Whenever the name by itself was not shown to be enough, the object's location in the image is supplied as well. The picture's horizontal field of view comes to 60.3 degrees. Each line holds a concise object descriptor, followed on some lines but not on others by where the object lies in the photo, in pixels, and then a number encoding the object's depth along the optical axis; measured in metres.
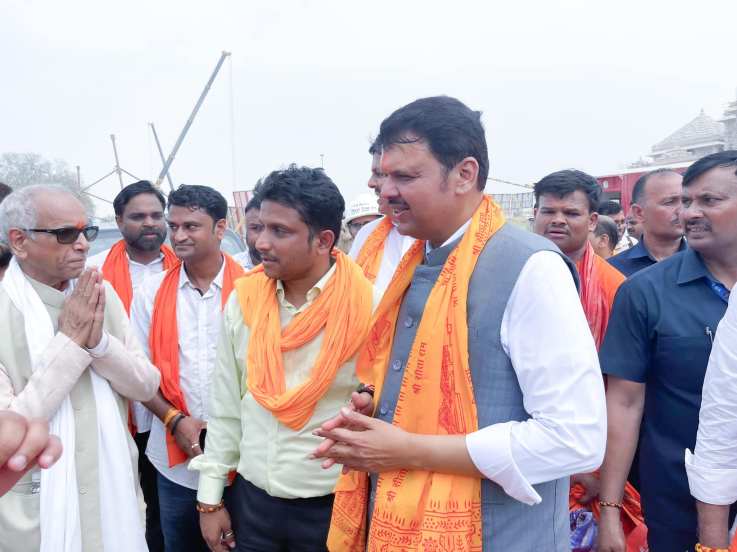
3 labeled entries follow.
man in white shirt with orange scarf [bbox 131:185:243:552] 2.90
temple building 32.66
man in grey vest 1.46
